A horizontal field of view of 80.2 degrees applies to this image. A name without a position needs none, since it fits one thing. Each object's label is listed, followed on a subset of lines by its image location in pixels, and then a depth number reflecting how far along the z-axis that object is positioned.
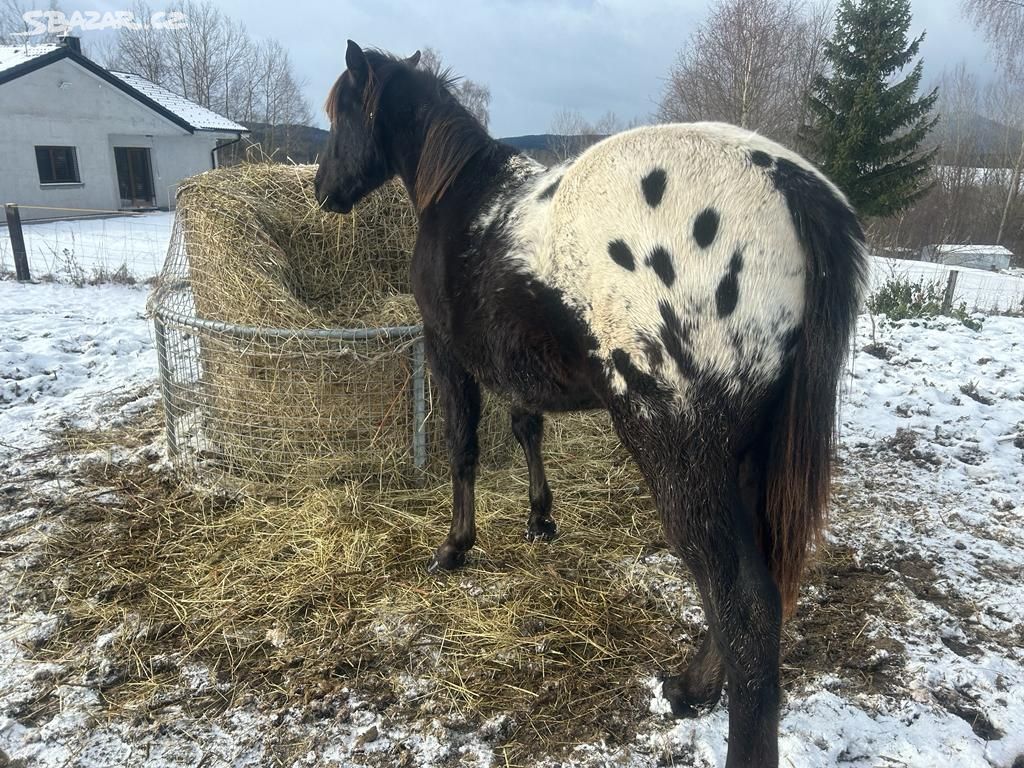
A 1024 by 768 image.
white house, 17.20
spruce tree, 17.22
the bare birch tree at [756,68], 21.64
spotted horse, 1.57
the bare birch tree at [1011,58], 14.56
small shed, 21.08
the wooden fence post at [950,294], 7.92
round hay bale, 3.38
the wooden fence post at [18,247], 8.11
